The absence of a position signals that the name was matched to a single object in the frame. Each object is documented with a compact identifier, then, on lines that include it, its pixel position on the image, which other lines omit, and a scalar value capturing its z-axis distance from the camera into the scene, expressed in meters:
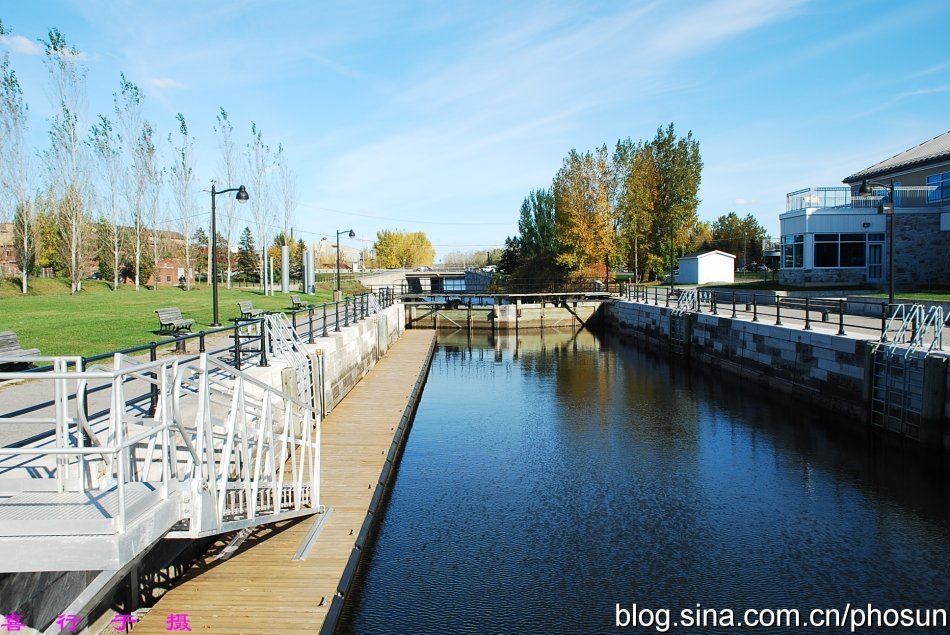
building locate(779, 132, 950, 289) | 36.03
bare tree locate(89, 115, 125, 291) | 44.19
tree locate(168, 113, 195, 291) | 48.50
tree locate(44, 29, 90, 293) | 38.53
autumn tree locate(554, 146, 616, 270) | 49.81
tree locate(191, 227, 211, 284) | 84.89
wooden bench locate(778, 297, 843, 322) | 19.91
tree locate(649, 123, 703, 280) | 55.75
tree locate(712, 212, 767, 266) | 79.19
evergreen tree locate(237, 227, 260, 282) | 69.62
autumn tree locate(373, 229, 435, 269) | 126.81
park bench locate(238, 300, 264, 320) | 22.09
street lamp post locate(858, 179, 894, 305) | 18.11
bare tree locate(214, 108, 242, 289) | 49.47
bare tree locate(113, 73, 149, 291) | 44.62
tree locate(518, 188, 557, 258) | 68.38
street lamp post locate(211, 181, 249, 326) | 19.95
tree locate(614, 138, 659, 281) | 50.96
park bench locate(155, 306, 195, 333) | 17.94
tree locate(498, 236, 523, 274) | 77.12
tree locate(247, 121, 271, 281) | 49.47
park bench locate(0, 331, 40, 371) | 10.96
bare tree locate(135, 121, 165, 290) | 45.72
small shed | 49.66
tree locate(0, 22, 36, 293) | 36.50
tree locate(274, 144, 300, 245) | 53.12
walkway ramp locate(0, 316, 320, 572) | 4.38
